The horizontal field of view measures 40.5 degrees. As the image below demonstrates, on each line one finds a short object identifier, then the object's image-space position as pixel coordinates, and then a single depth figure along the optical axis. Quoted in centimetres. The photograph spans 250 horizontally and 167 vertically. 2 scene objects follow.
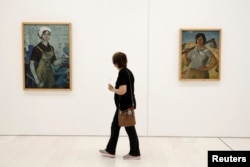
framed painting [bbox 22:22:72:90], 612
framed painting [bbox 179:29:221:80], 613
